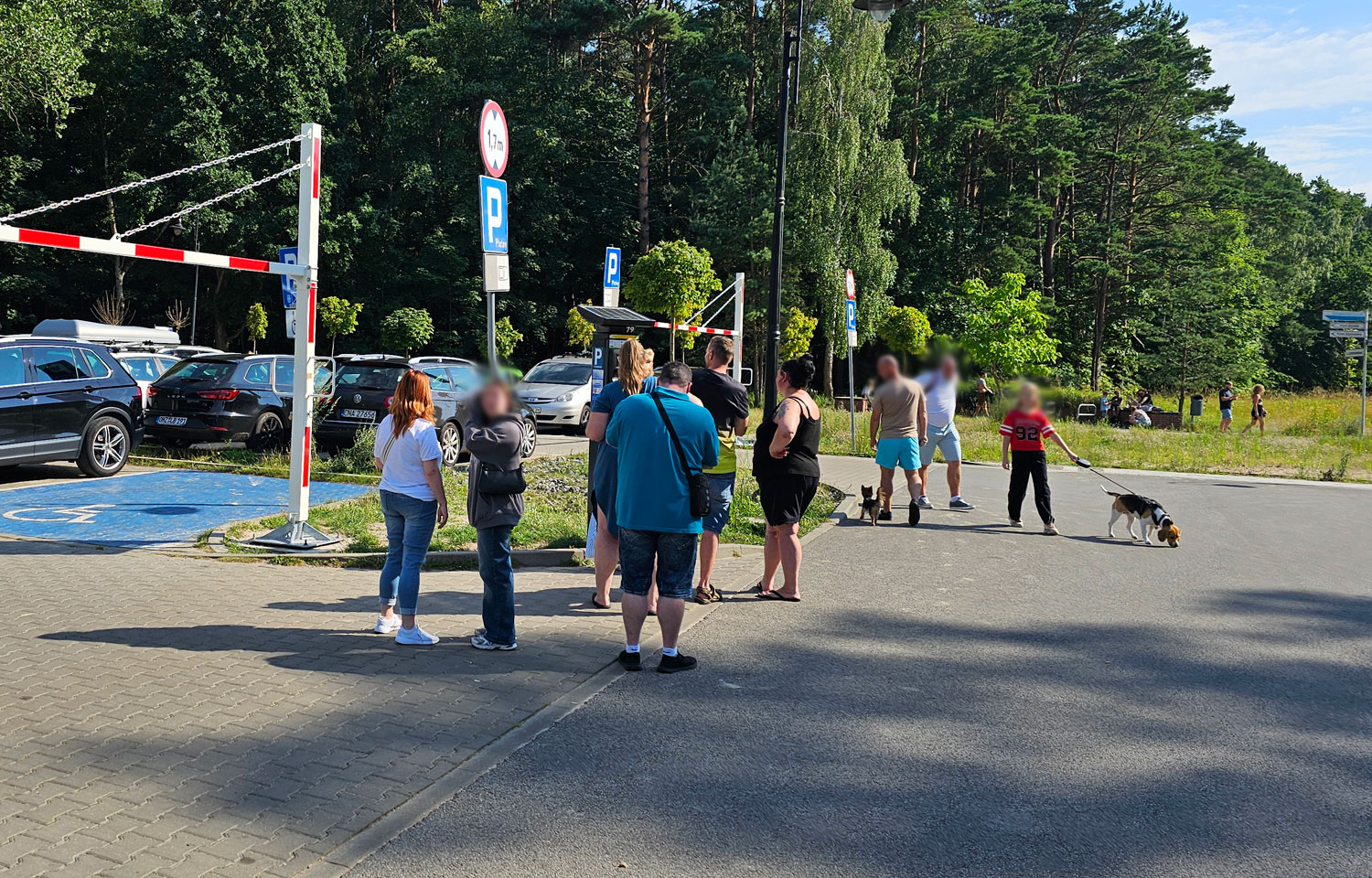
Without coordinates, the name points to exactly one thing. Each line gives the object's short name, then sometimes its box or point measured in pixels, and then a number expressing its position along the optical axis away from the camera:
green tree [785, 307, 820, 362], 35.78
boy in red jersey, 11.28
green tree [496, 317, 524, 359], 34.58
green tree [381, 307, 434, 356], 35.56
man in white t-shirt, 12.00
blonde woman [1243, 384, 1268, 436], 31.86
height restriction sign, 8.42
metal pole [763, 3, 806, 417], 14.95
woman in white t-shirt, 6.29
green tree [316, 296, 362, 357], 37.91
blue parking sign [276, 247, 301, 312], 15.58
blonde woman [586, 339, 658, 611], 6.78
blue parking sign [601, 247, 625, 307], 10.69
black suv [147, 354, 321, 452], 15.09
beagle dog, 10.81
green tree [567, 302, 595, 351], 36.09
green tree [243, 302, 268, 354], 39.69
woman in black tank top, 7.44
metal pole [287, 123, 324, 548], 8.98
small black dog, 11.97
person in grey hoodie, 6.05
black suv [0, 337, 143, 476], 12.26
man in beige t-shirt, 11.40
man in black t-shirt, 7.55
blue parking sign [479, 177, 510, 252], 8.01
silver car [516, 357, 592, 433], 22.00
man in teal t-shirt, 5.91
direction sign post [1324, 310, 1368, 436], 26.86
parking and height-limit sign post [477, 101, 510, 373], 7.87
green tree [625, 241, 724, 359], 30.88
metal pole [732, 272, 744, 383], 17.59
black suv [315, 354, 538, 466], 15.05
